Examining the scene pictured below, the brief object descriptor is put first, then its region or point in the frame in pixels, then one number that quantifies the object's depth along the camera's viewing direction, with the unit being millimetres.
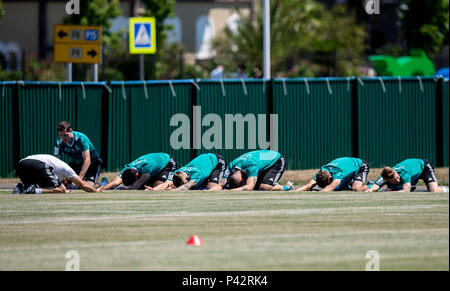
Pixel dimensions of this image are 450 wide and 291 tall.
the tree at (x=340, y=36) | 43375
